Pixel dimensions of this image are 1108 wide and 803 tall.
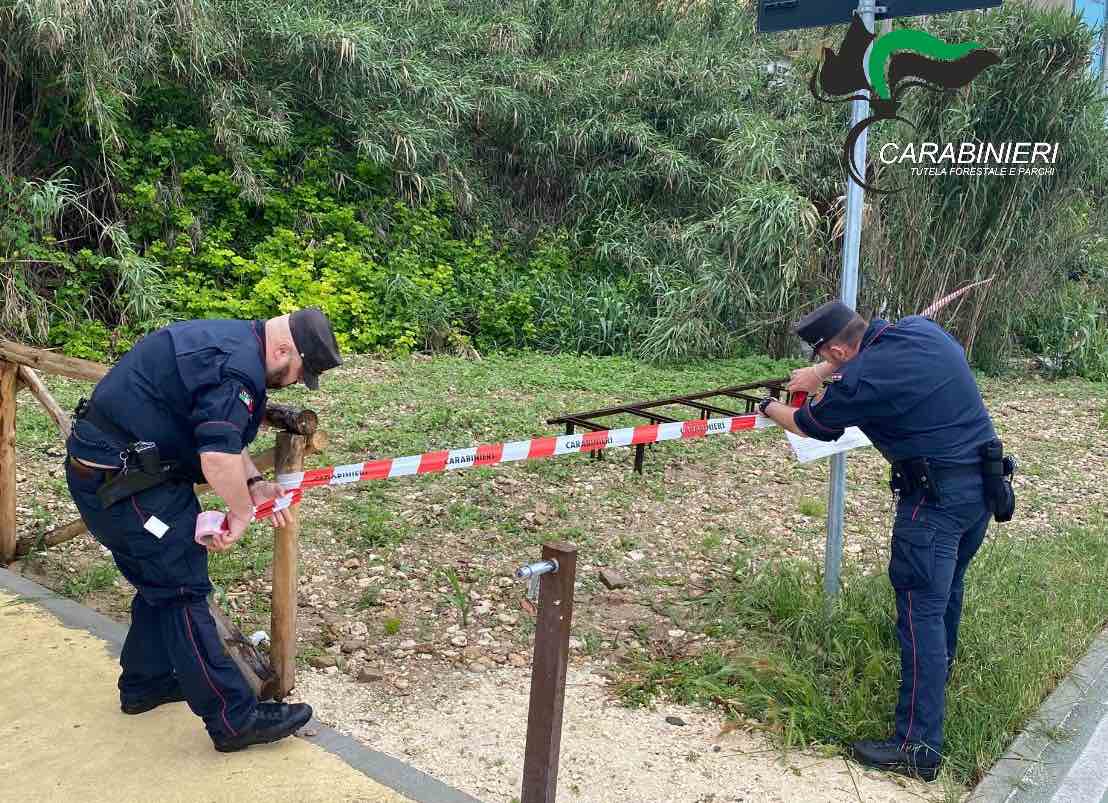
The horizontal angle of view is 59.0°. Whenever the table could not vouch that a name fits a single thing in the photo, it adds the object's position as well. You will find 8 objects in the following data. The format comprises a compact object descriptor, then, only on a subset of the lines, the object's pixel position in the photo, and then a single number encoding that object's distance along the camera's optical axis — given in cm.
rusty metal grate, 642
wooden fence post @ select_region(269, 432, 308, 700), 340
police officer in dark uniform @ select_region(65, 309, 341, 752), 288
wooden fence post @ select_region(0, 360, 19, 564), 447
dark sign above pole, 376
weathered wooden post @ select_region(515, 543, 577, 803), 254
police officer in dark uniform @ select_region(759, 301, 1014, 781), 329
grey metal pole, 394
